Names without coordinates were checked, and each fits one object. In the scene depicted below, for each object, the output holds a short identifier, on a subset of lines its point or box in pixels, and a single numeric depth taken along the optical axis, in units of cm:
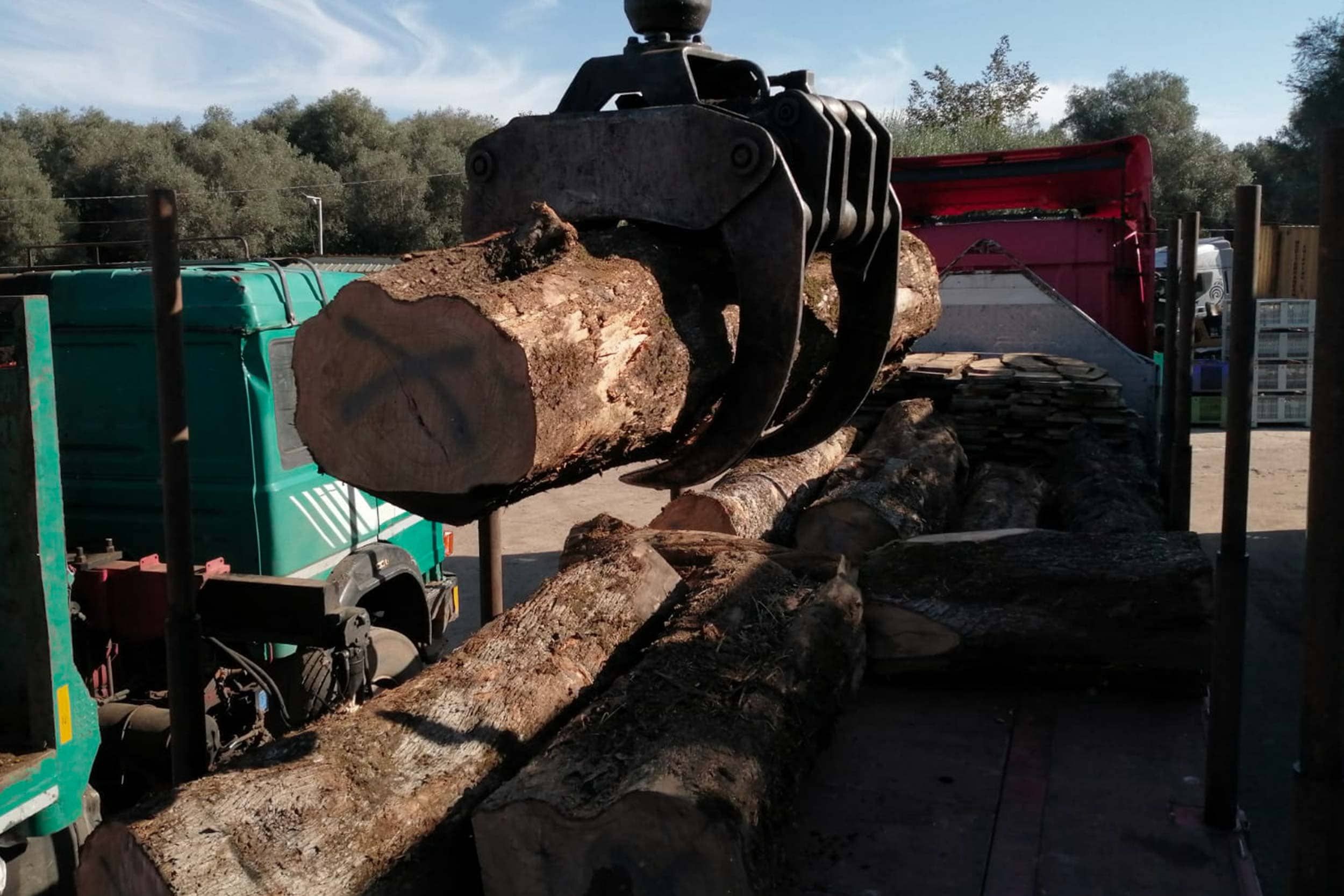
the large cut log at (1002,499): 645
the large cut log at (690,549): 420
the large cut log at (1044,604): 389
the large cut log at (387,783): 250
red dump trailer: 898
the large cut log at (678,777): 257
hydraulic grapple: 224
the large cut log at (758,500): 591
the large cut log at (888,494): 580
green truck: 459
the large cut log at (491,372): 199
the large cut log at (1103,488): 634
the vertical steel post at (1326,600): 237
